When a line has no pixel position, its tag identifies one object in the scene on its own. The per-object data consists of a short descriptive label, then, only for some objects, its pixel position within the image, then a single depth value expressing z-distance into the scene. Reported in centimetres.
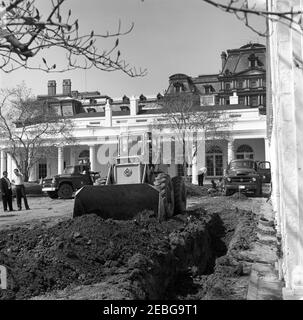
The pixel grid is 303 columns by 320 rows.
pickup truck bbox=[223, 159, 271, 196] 2514
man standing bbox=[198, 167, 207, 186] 3058
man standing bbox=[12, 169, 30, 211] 1800
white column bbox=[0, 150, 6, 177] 4401
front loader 1116
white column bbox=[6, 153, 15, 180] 4306
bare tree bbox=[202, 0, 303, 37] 276
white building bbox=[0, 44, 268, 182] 4062
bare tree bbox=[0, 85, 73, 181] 3641
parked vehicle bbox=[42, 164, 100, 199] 2512
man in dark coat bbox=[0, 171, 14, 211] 1779
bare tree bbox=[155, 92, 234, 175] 3769
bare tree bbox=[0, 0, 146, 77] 333
